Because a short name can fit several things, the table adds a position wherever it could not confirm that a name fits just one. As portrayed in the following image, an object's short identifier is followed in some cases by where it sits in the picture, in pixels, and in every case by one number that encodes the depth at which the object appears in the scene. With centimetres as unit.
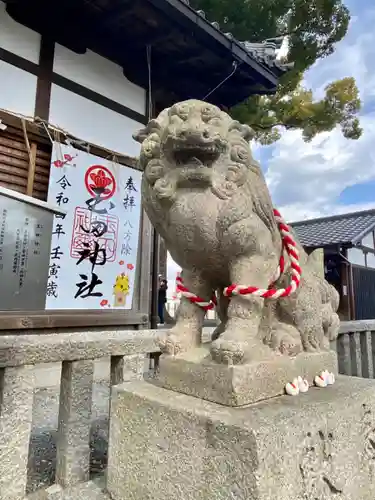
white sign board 340
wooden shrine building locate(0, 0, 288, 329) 326
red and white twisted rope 112
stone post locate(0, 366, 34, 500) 130
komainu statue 110
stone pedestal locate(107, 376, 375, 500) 90
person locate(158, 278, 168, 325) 818
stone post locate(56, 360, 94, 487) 142
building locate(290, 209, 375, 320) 913
